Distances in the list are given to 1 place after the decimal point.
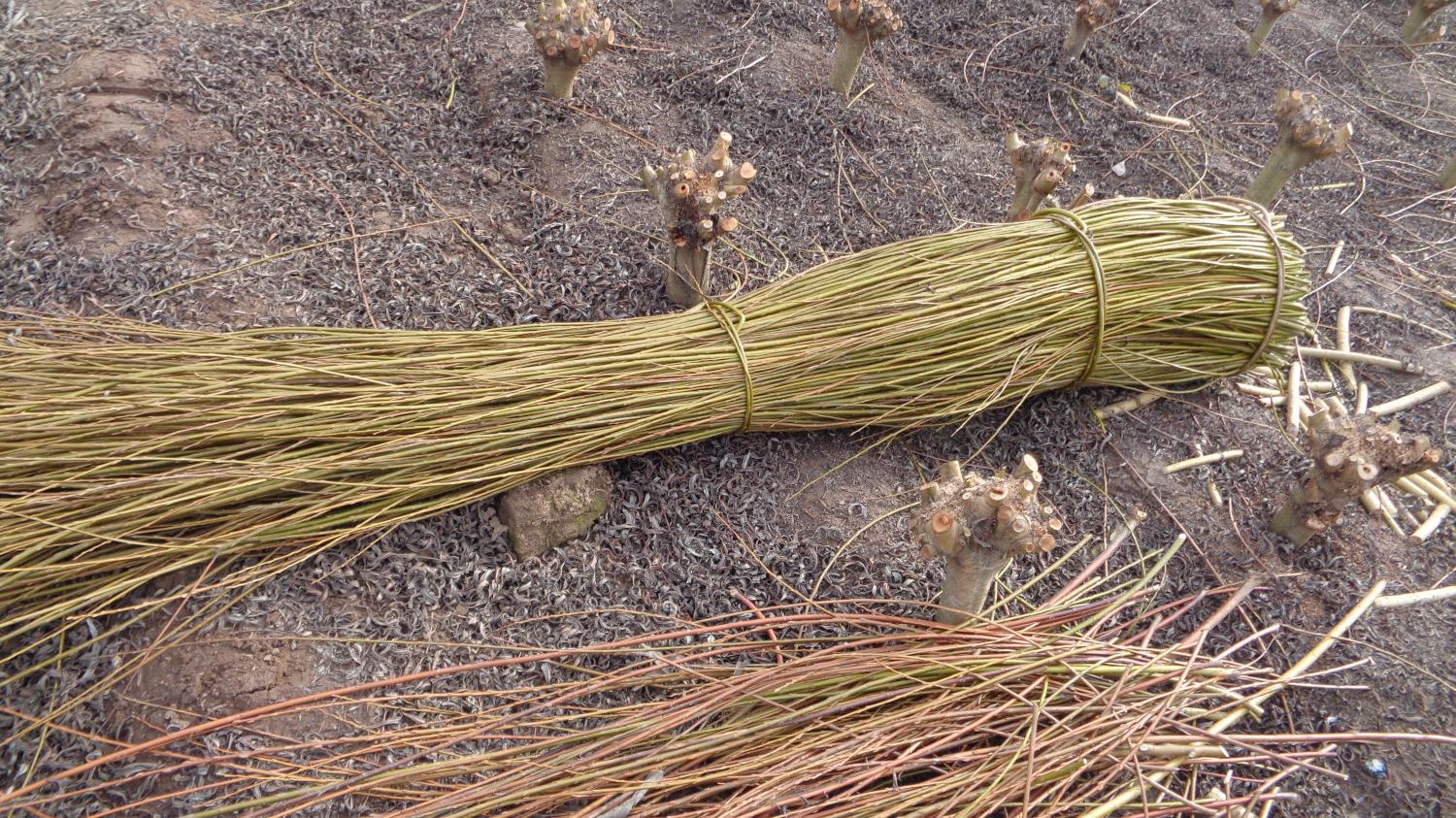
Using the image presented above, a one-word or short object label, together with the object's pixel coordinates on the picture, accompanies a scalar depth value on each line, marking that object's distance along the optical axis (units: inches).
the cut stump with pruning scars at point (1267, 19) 122.5
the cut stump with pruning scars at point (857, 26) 96.6
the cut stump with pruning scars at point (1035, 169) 82.0
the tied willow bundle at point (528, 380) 57.0
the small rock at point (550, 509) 66.3
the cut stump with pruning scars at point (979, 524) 53.6
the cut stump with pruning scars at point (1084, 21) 110.0
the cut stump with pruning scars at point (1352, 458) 66.5
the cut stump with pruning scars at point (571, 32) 90.0
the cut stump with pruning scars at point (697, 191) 71.2
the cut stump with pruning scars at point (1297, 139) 86.7
